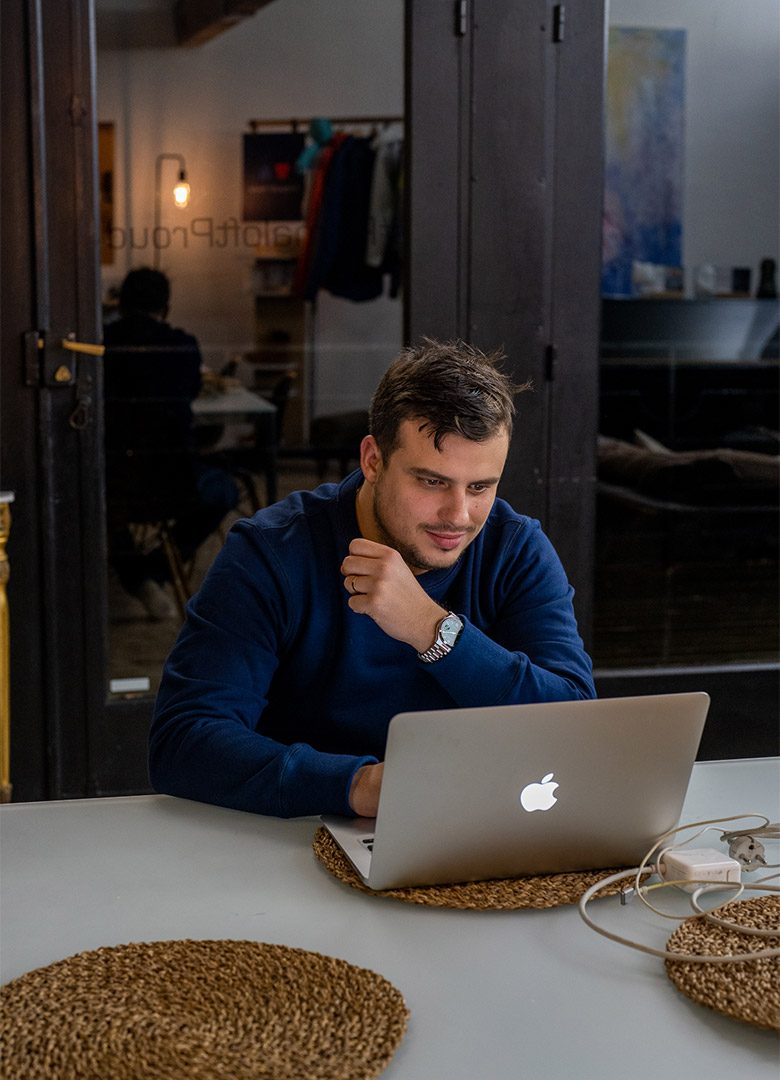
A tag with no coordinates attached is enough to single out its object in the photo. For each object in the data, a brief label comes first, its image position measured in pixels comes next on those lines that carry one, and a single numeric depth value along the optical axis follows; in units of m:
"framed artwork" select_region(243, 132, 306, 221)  3.31
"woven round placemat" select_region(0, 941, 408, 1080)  0.96
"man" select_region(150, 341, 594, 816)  1.61
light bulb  3.27
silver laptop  1.23
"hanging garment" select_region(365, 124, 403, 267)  3.35
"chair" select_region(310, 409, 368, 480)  3.49
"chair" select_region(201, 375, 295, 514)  3.44
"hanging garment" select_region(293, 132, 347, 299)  3.36
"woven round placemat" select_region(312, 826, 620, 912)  1.24
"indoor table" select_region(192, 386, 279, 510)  3.40
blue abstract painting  3.46
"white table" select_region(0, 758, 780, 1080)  0.99
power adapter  1.30
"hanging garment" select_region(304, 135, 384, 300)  3.39
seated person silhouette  3.28
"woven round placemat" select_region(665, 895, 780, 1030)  1.04
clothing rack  3.29
